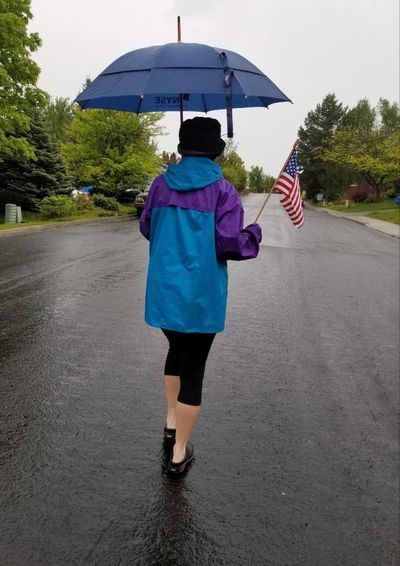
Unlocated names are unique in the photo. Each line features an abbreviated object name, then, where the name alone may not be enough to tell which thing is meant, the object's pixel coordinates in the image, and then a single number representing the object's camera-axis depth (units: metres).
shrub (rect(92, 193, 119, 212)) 27.47
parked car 25.89
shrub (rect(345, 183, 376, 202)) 49.53
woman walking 2.39
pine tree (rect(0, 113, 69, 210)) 22.41
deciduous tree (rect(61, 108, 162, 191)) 28.11
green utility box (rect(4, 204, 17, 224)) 19.25
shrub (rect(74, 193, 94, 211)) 26.32
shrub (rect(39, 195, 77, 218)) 21.72
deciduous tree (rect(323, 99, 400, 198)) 42.36
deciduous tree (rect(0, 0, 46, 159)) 16.39
